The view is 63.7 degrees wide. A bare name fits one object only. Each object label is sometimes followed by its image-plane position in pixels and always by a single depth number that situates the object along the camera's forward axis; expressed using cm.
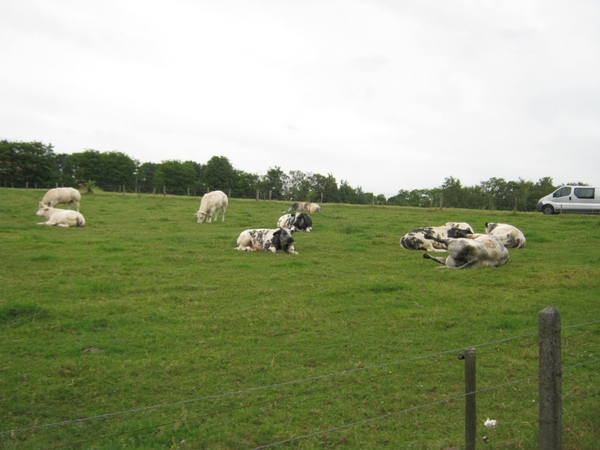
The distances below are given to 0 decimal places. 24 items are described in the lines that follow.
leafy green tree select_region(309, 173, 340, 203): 8121
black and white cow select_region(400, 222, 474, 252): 1488
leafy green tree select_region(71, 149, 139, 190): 8181
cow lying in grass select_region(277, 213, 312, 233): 1992
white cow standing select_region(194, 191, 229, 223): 2256
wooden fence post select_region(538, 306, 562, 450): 373
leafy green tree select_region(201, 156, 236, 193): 8431
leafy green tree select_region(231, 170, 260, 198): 8519
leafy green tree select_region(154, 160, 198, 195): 8669
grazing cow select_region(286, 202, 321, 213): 3052
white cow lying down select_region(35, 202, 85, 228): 1903
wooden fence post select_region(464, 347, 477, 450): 379
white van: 2941
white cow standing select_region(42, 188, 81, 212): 2362
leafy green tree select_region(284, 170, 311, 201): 7990
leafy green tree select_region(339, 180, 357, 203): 5114
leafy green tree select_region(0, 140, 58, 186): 6638
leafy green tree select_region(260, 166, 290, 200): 8804
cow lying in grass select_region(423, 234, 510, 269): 1189
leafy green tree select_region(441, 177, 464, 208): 6367
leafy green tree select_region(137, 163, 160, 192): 9521
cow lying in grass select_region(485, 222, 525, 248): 1562
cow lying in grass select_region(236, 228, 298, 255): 1449
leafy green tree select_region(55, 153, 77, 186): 7838
